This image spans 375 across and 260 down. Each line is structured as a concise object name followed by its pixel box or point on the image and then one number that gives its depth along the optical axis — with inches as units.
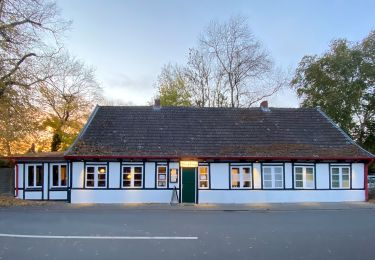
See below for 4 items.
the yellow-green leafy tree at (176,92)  1716.3
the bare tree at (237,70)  1638.8
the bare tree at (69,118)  1545.3
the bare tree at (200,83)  1707.7
